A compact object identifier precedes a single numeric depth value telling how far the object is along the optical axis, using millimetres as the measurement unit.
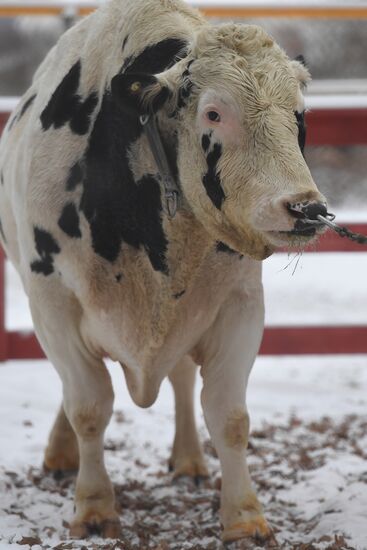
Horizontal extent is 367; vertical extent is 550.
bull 5820
